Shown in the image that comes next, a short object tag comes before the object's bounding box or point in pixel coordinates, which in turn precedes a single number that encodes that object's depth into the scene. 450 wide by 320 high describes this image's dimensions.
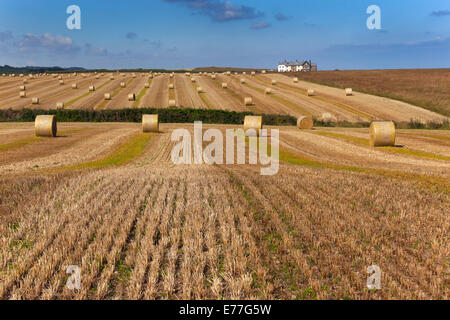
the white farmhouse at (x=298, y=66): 146.75
